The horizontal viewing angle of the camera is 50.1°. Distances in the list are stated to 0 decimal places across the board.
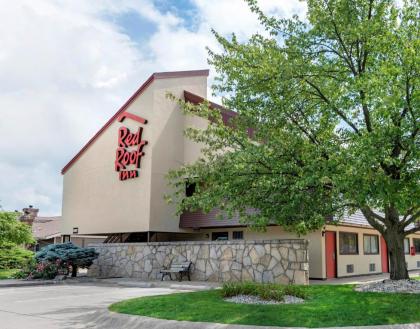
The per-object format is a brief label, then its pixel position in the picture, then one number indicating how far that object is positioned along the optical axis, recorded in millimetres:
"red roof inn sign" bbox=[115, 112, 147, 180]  25783
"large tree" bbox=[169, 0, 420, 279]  10617
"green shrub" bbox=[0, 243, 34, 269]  29422
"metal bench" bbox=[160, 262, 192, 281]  21219
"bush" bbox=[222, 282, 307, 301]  11281
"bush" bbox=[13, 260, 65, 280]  22828
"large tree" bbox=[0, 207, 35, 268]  27500
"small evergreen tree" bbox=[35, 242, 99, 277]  23172
